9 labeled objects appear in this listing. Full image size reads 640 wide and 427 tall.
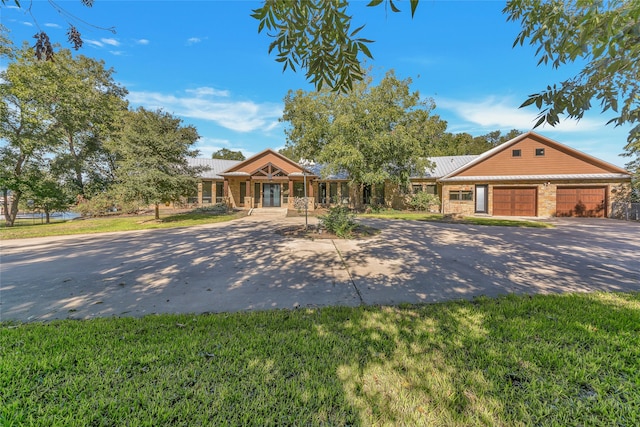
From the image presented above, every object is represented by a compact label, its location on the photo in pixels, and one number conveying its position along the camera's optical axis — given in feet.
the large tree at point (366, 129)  61.05
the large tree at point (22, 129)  47.83
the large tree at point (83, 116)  58.54
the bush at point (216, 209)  66.18
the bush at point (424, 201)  72.79
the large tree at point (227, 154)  190.39
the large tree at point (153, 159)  43.62
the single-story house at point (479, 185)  60.39
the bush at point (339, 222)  31.17
